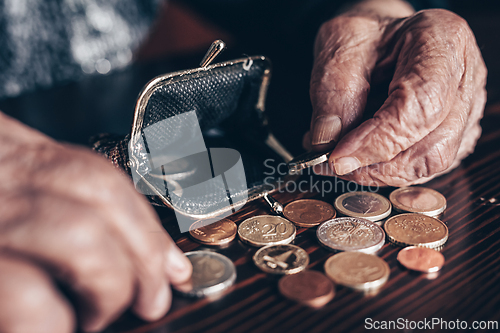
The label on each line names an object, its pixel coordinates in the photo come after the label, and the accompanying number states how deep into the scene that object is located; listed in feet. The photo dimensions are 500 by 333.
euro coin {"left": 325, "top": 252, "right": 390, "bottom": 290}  0.95
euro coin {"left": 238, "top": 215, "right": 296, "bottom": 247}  1.03
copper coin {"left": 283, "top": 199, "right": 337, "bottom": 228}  1.07
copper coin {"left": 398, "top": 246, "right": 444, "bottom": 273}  0.97
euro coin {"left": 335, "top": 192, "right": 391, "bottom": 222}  1.08
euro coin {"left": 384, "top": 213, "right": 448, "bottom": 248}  1.02
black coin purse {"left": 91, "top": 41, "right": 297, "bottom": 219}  1.05
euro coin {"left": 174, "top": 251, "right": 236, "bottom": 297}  0.94
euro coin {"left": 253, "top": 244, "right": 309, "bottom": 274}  0.97
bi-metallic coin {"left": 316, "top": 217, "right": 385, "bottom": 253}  1.01
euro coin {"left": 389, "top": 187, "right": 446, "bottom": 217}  1.09
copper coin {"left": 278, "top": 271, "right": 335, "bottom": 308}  0.93
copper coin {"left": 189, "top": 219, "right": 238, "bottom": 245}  1.03
